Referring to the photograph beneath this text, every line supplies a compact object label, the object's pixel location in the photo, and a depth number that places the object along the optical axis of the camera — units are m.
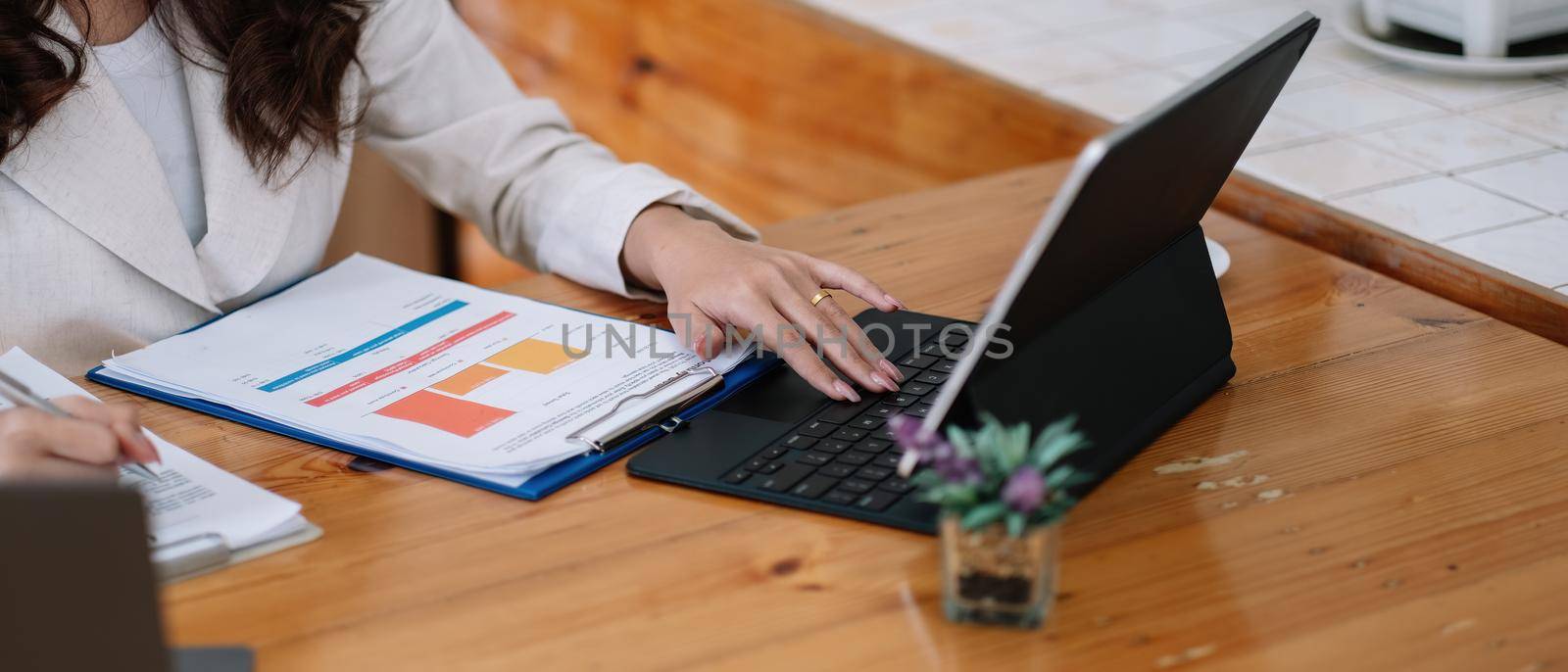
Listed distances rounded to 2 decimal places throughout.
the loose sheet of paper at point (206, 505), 1.81
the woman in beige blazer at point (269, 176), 2.06
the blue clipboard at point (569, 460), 1.87
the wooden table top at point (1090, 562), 1.72
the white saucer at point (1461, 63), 2.39
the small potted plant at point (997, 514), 1.68
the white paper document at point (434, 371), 1.91
